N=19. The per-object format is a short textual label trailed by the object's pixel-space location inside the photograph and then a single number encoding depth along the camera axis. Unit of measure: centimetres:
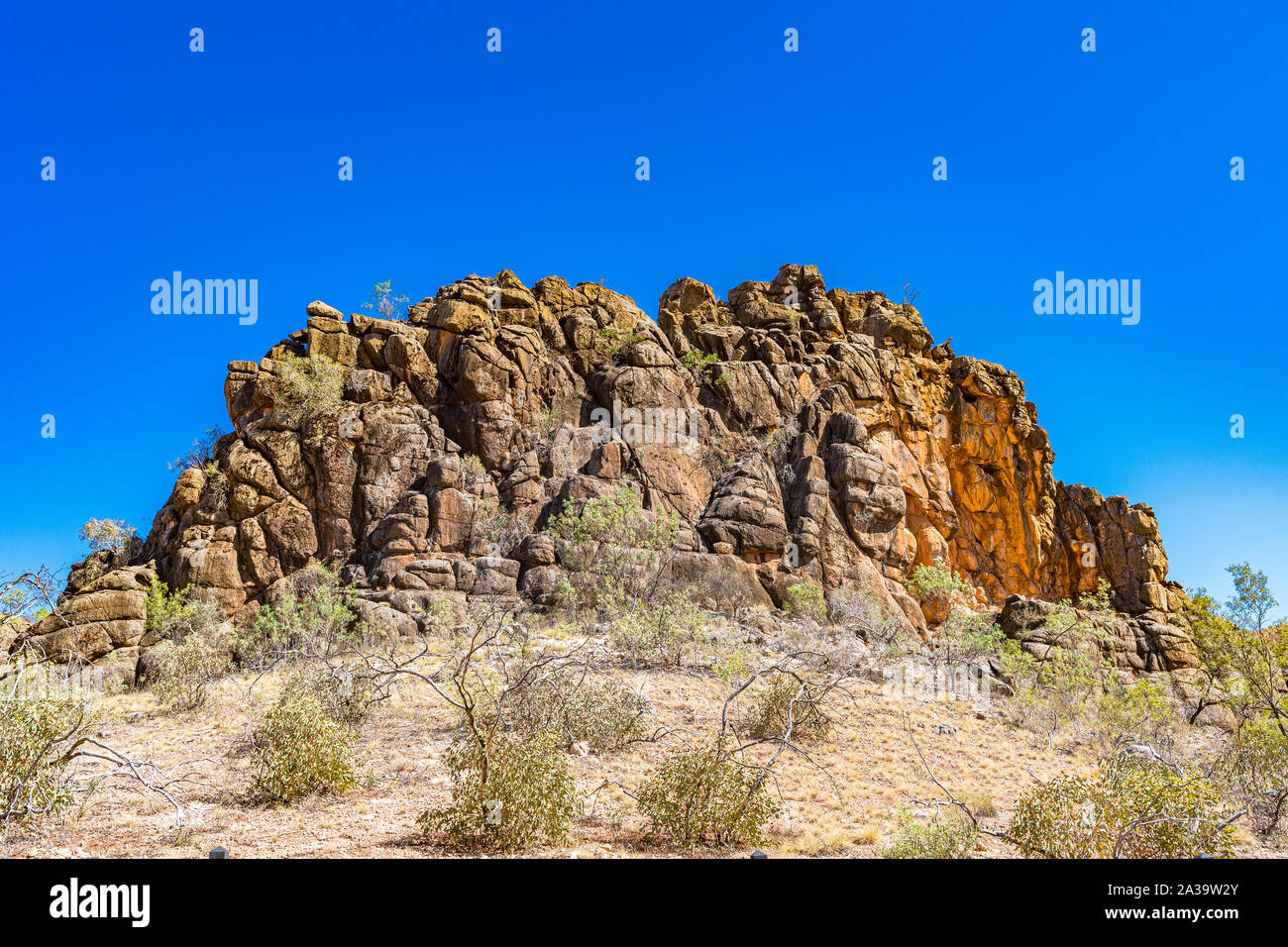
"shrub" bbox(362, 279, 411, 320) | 4162
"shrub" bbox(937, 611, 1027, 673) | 2473
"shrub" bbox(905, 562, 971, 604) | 3591
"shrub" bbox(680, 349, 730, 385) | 4234
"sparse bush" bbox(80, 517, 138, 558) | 3509
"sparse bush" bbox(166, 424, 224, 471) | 3750
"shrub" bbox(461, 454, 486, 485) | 3491
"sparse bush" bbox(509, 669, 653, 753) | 1359
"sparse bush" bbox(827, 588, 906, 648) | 2856
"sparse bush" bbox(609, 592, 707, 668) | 2178
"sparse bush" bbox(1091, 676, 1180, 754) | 1758
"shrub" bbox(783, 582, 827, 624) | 3044
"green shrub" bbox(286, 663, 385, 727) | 1467
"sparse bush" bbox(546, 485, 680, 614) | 2934
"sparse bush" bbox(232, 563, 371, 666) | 2367
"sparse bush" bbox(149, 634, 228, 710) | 1772
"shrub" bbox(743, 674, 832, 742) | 1495
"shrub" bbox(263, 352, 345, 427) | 3541
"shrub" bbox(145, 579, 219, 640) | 2805
